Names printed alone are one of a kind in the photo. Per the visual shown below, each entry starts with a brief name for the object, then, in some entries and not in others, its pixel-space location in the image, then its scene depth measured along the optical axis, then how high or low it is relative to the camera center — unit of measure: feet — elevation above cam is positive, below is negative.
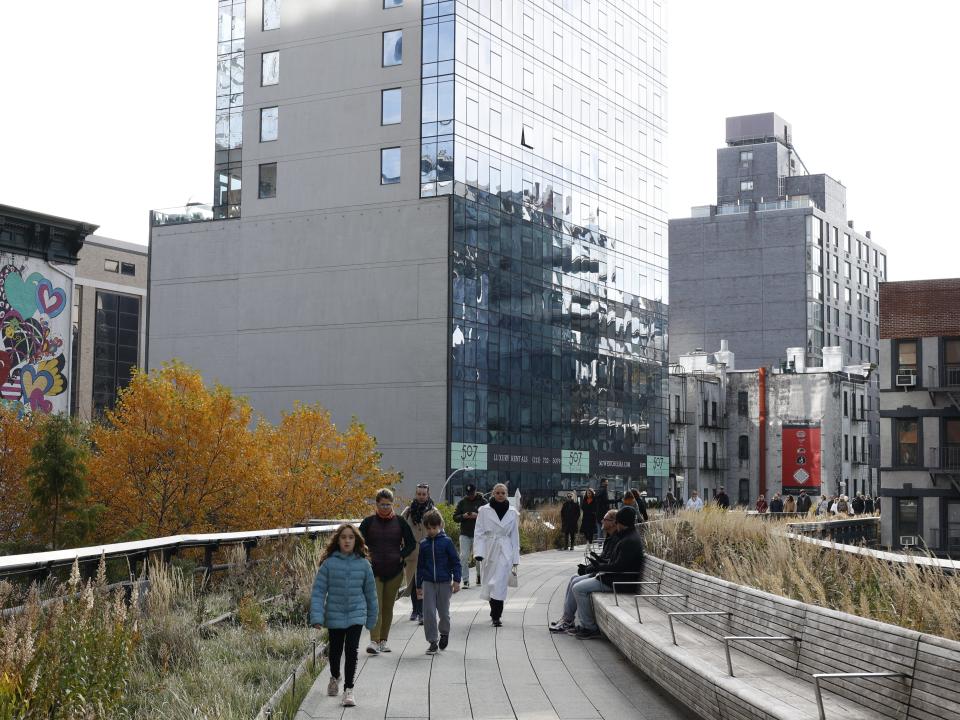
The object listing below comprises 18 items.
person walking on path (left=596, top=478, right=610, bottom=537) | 108.17 -5.85
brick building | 202.49 +4.75
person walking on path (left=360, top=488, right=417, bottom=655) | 45.65 -4.51
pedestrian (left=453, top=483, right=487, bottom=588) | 71.31 -5.05
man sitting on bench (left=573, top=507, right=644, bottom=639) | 52.37 -5.68
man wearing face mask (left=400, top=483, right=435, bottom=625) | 55.01 -4.06
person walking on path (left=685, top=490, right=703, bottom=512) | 144.15 -8.11
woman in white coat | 54.39 -5.19
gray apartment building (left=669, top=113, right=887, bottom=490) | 360.48 +47.44
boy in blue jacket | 46.68 -5.38
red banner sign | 301.22 -4.62
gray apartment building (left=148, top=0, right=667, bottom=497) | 197.98 +33.80
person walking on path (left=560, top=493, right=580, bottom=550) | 112.88 -7.69
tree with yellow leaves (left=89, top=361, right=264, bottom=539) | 113.50 -3.27
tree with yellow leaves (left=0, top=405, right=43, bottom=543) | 110.32 -4.55
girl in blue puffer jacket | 36.91 -5.13
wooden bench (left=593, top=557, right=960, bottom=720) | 25.02 -5.85
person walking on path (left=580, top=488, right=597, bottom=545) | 105.90 -6.91
